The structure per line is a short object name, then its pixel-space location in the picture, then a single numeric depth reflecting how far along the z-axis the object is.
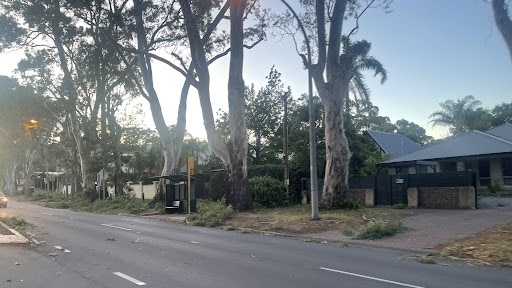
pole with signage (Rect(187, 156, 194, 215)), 28.61
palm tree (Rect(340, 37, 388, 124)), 26.91
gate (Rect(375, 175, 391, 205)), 28.41
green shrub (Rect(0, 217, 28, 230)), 21.22
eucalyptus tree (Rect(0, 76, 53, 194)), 44.00
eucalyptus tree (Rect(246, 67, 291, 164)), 48.84
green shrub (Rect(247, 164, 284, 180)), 36.56
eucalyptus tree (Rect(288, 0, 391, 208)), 25.59
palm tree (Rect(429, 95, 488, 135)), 53.31
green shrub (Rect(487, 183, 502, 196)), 32.41
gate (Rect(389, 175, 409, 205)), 27.25
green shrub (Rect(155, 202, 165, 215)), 33.03
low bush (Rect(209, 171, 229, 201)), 38.00
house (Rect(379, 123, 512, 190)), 33.34
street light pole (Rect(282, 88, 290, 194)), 31.50
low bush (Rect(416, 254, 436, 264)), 12.32
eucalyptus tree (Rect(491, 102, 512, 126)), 52.31
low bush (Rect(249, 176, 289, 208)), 31.12
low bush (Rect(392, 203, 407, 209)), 26.19
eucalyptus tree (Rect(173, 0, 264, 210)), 28.50
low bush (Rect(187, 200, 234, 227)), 24.17
